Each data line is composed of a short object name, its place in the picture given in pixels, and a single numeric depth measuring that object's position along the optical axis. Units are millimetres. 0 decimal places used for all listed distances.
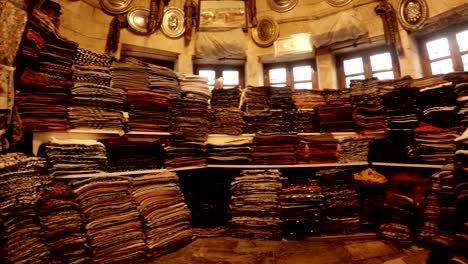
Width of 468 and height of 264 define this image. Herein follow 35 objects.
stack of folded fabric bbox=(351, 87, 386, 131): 3746
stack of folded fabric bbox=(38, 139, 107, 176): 2455
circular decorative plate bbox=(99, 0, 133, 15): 4702
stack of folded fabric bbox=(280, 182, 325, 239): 3455
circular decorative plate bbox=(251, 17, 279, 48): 5168
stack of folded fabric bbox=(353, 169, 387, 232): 3455
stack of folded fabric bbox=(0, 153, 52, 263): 2020
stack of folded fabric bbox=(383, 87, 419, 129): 3373
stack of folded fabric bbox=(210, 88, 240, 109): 4211
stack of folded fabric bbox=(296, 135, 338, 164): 3826
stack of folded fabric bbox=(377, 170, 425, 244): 3098
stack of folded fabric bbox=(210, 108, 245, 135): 3994
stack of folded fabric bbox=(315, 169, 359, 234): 3506
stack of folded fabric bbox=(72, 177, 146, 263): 2506
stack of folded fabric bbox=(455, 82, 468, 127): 2781
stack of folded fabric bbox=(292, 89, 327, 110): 4176
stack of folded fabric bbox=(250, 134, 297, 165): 3799
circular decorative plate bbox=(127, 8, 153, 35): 4797
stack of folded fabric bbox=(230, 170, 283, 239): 3465
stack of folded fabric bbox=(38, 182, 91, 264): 2252
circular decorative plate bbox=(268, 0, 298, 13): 5199
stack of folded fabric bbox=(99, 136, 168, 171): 2922
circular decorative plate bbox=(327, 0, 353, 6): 4865
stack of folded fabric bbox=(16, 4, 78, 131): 2426
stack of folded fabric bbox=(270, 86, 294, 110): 4157
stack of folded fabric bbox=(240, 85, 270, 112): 4125
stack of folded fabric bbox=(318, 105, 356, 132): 3961
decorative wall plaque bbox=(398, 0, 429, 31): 4164
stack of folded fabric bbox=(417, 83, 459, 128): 3055
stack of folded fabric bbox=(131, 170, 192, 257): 2908
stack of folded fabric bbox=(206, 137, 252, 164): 3814
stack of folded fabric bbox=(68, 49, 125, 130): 2791
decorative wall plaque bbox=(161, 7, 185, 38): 5043
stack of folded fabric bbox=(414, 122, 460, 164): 2975
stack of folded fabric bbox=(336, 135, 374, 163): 3727
